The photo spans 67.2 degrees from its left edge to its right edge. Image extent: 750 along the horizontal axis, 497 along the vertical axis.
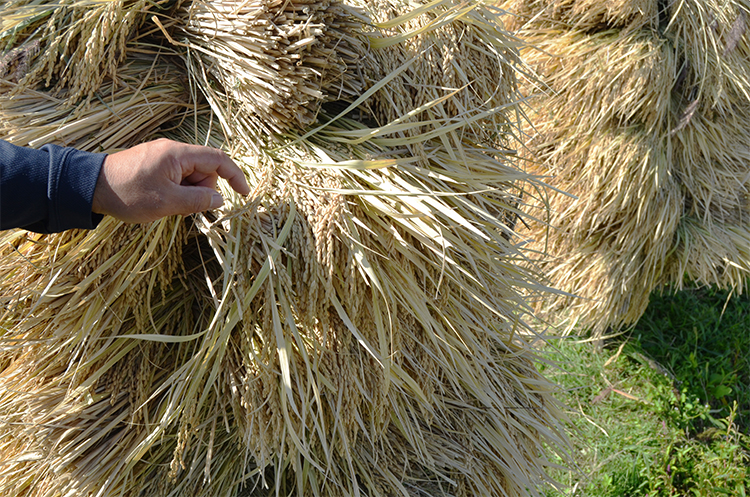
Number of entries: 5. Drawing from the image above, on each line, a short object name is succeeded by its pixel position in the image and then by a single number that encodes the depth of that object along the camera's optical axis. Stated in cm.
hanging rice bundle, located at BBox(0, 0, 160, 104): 88
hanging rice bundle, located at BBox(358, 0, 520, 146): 98
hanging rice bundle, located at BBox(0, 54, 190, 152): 88
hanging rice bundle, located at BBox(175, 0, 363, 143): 87
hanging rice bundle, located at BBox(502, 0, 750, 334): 213
